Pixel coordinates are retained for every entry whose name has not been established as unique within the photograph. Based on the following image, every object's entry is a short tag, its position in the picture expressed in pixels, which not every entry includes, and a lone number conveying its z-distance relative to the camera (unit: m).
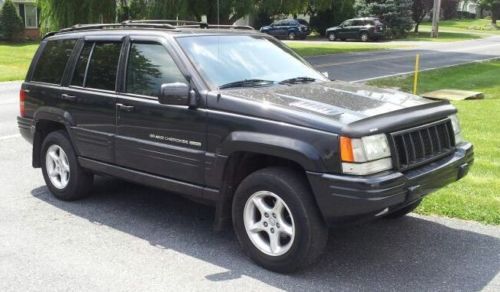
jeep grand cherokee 4.22
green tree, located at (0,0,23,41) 39.06
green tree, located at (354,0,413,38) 48.97
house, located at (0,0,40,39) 42.56
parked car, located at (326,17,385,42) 44.72
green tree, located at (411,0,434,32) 55.72
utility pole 49.16
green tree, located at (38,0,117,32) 25.53
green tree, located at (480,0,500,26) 70.69
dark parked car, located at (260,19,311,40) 46.94
